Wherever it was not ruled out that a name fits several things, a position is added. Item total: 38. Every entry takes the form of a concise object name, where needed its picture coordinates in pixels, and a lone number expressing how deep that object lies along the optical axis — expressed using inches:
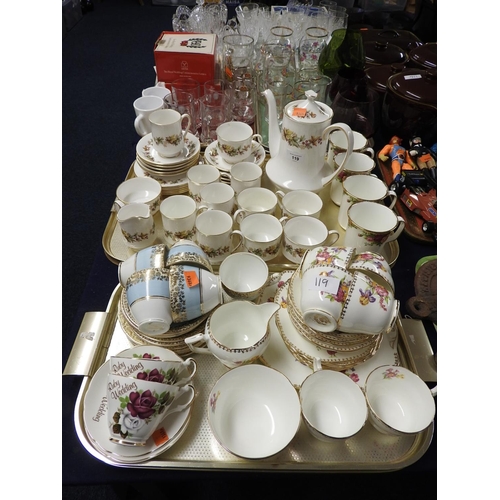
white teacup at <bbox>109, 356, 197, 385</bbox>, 23.8
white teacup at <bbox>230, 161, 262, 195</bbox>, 41.0
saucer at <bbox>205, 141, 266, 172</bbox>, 43.9
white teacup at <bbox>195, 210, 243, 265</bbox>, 34.5
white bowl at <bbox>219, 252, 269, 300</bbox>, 33.1
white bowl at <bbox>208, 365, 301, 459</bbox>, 25.0
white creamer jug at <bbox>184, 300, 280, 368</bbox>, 27.0
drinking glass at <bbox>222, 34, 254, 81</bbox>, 55.9
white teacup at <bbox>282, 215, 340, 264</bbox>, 35.7
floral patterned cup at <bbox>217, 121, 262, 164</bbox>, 43.1
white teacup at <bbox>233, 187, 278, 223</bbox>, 40.5
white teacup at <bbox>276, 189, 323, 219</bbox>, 39.4
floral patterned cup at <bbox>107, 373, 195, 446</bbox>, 23.5
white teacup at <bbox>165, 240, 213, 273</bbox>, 28.0
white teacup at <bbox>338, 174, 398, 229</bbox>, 40.2
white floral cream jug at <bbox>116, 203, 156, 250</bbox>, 35.4
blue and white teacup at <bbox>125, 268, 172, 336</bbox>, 26.1
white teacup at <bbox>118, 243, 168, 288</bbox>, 28.0
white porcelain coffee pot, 35.7
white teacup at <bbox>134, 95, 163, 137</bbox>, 46.9
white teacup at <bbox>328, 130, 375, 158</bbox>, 42.8
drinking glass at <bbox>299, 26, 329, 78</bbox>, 59.3
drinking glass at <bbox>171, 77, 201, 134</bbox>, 51.6
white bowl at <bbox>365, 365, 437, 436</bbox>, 26.6
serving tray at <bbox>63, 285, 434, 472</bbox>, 25.1
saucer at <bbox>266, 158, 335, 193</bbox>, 39.8
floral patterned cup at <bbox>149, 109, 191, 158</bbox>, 40.9
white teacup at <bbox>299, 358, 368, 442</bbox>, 26.1
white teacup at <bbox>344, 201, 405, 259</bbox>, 34.6
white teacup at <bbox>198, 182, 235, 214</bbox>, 39.1
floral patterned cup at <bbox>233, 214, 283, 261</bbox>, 35.3
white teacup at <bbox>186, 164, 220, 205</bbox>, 40.3
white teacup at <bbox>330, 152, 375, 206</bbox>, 41.7
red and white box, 52.2
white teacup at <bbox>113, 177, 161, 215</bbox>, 41.3
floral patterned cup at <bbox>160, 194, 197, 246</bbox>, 36.0
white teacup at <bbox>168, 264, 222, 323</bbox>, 26.7
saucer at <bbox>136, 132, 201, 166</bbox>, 42.9
